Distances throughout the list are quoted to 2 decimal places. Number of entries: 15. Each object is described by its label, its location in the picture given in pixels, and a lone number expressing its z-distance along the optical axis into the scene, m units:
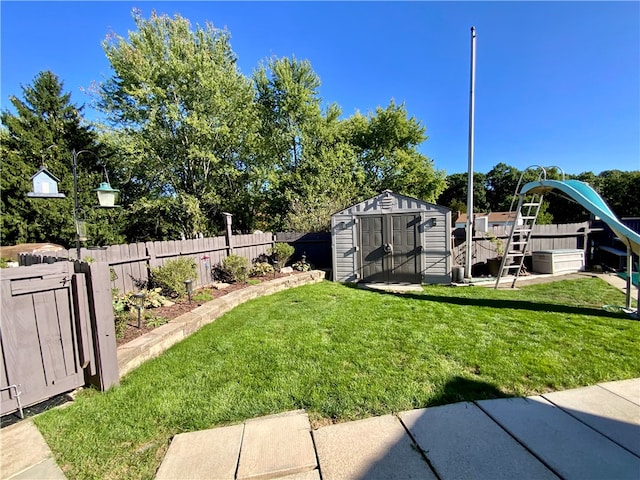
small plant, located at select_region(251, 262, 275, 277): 8.41
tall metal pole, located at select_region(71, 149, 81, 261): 4.61
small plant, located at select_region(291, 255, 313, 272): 9.32
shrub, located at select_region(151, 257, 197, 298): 5.79
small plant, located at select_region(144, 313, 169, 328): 4.27
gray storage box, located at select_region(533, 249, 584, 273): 9.17
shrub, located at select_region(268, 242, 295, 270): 9.16
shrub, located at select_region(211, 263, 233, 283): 7.66
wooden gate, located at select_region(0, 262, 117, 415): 2.38
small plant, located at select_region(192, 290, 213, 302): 5.86
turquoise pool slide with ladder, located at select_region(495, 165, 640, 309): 4.91
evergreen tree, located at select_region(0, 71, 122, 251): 14.75
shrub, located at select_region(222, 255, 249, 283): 7.50
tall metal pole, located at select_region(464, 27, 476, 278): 7.98
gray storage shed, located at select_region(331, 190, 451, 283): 7.75
